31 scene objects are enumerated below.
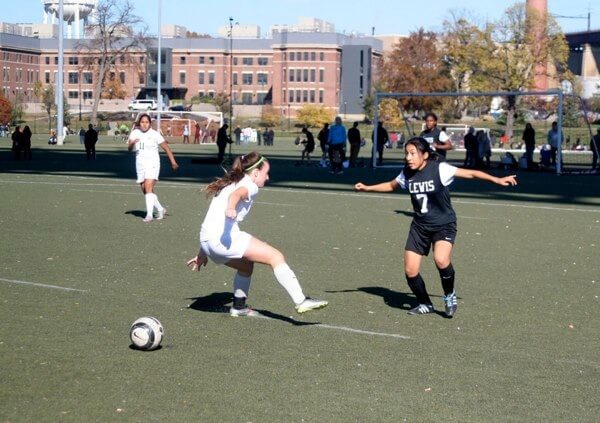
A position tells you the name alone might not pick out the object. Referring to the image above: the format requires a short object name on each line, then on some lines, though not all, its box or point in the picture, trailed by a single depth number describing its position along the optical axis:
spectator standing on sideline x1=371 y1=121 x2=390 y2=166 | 44.02
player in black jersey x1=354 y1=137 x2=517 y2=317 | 10.31
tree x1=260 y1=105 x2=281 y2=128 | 129.25
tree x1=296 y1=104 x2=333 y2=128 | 122.06
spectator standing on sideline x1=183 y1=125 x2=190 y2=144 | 87.38
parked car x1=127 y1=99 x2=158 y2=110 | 136.88
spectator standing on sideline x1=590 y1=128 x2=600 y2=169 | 39.31
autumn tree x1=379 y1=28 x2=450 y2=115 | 102.31
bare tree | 114.88
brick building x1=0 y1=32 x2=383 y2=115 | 156.12
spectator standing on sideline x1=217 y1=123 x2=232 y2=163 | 47.35
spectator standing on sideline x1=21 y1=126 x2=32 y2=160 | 48.62
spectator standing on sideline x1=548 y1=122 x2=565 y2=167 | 40.80
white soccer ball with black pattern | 8.64
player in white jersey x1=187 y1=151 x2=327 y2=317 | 9.64
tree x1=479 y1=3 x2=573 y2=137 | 86.81
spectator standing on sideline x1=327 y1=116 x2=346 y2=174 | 37.59
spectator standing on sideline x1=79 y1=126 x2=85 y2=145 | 76.90
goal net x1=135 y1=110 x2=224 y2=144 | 88.12
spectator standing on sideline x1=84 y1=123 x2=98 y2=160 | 48.72
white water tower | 160.62
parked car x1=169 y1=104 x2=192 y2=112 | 132.38
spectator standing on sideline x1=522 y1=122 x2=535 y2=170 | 42.06
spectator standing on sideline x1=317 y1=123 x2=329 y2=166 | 44.70
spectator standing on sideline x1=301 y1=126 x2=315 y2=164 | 46.94
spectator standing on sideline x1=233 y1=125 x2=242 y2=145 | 86.22
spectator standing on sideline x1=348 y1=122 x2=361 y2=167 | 43.05
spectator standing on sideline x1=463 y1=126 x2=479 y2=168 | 44.33
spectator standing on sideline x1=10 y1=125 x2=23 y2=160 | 48.78
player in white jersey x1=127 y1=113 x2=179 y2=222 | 19.08
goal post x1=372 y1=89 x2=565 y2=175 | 38.92
